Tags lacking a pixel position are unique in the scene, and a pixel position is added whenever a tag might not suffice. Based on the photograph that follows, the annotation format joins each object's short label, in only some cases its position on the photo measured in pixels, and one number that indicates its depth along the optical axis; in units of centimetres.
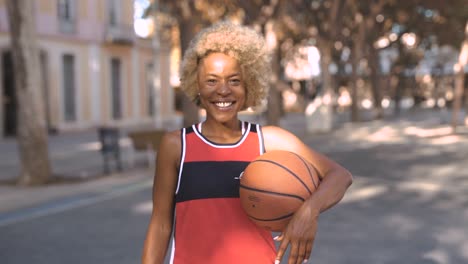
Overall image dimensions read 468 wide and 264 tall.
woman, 214
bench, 1335
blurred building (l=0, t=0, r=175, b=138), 2441
